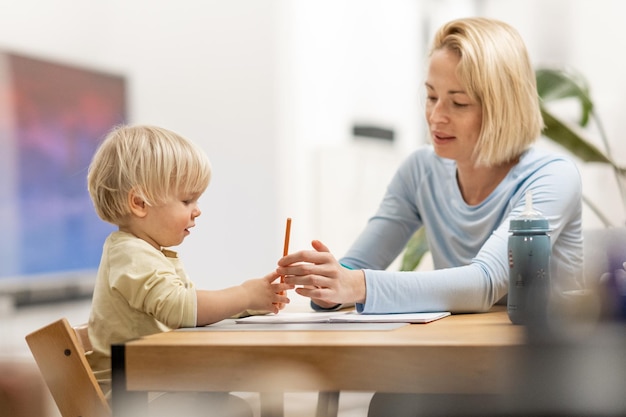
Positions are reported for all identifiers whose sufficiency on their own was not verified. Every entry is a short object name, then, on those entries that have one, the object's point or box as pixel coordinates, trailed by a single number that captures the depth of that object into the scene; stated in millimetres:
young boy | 2413
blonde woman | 2692
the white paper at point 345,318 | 2422
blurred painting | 5034
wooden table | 2086
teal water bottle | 2303
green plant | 3580
